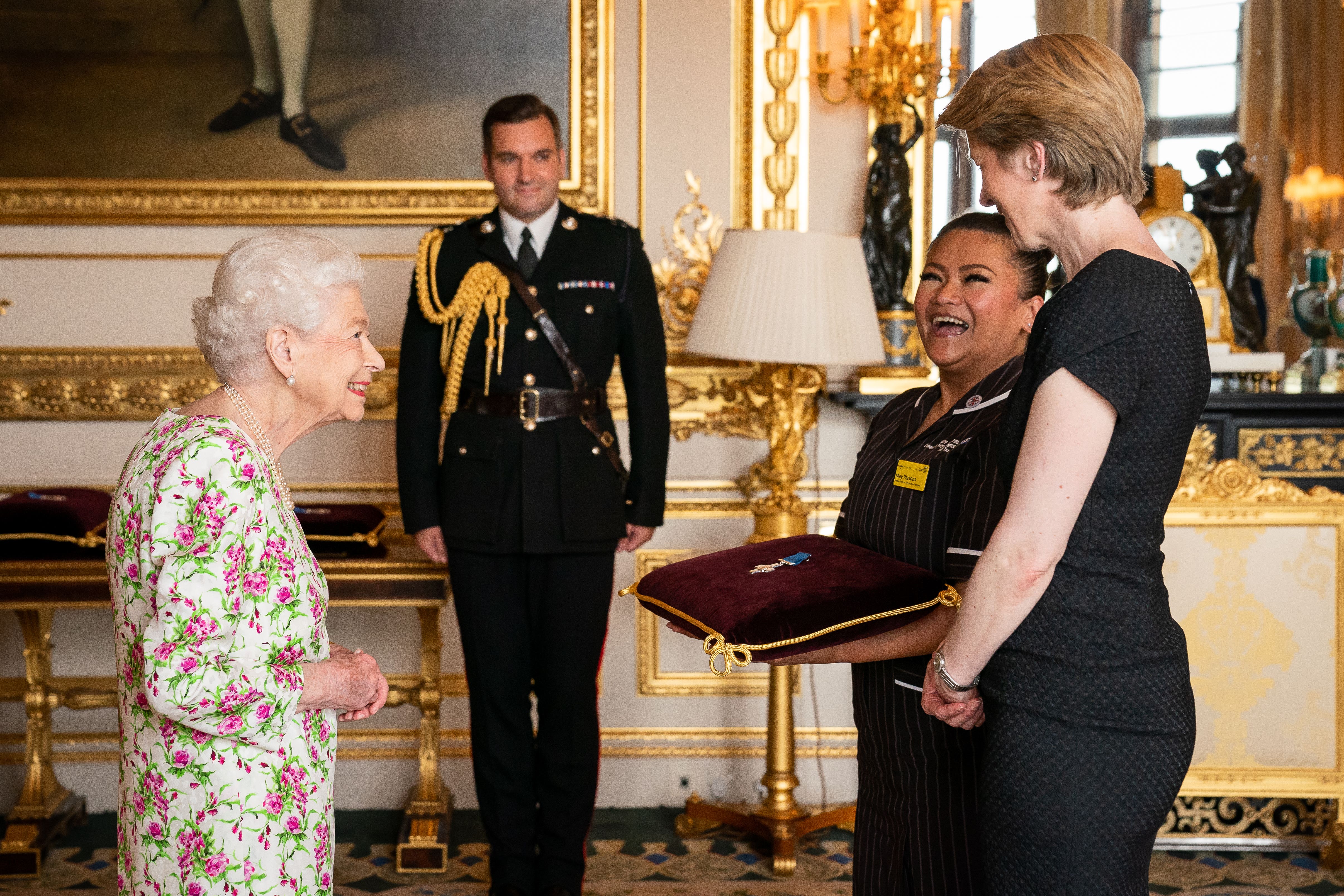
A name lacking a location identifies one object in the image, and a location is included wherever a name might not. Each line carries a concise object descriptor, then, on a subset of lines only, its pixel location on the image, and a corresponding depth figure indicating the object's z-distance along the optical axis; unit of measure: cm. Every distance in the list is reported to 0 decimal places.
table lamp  295
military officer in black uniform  279
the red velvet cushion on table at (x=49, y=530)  313
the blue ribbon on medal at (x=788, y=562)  170
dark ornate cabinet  326
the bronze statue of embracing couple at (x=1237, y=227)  357
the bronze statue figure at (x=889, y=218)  350
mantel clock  351
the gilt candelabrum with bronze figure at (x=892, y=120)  347
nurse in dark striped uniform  164
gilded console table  311
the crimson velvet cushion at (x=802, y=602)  155
